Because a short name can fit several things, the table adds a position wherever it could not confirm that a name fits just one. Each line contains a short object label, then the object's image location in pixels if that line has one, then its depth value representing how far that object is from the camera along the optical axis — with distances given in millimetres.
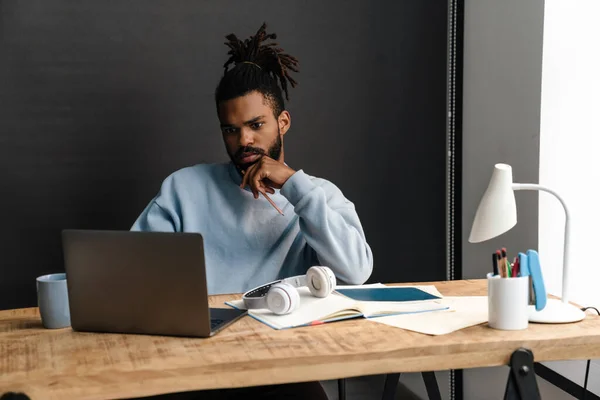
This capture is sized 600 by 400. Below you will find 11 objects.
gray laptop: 2793
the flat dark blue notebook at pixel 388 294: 3084
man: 3683
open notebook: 2918
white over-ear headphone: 2956
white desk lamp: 2973
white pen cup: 2836
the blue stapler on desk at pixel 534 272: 2872
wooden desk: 2645
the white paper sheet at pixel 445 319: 2853
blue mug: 2932
